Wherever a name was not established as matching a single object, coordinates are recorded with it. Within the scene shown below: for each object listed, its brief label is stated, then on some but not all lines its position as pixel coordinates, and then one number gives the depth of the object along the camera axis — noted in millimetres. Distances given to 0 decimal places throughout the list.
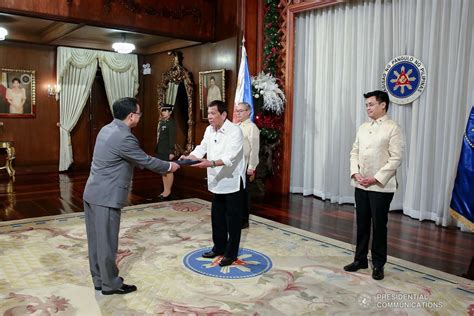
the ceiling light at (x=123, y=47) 8475
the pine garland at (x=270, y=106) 6641
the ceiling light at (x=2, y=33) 7319
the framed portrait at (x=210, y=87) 7695
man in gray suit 2811
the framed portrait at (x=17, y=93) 8680
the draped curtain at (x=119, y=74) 9805
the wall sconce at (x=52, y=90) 9164
